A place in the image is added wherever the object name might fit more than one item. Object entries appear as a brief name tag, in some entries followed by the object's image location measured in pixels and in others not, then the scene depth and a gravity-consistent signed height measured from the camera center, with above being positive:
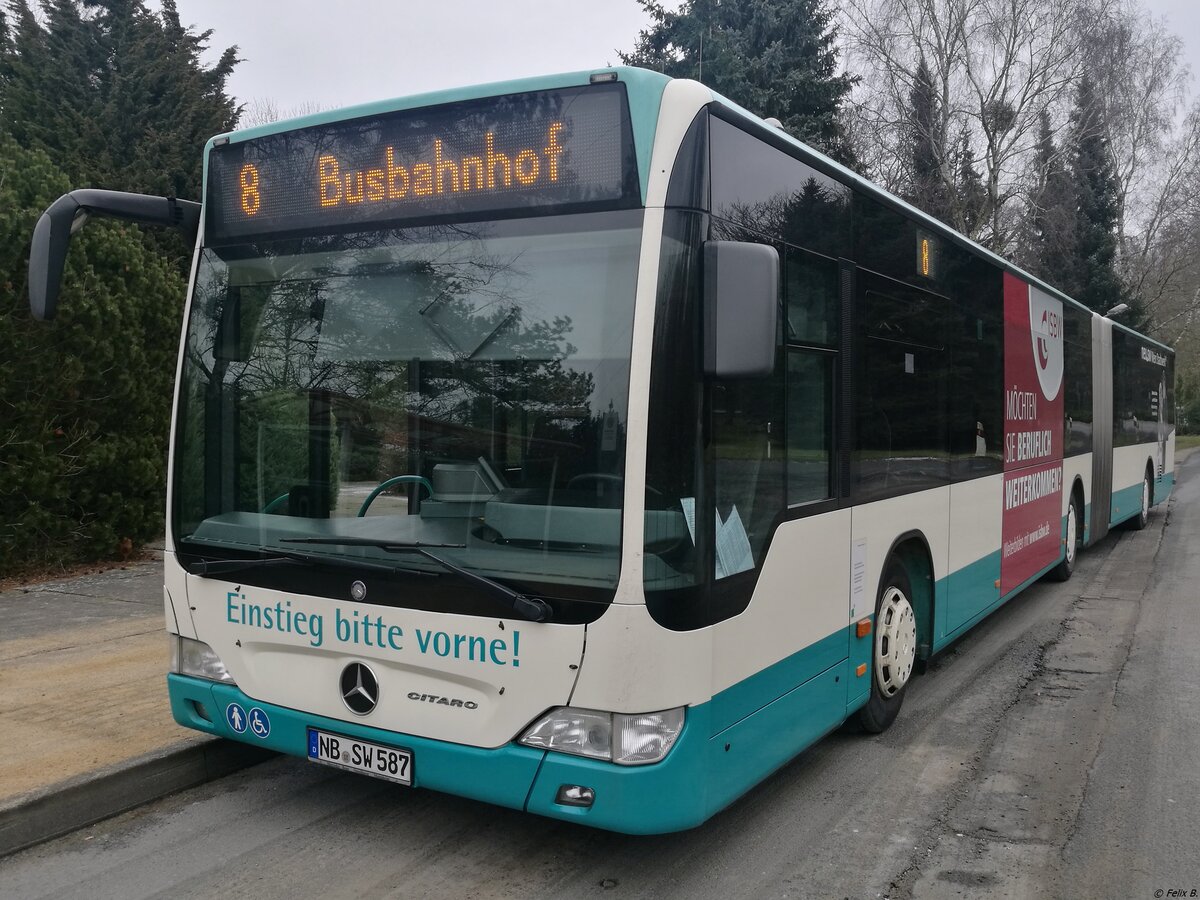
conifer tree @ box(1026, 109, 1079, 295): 34.22 +7.49
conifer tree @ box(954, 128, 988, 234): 33.03 +7.82
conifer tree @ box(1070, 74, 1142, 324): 40.28 +7.86
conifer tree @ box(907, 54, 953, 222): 32.47 +8.91
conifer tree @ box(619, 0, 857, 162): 20.80 +7.64
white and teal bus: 3.51 -0.03
